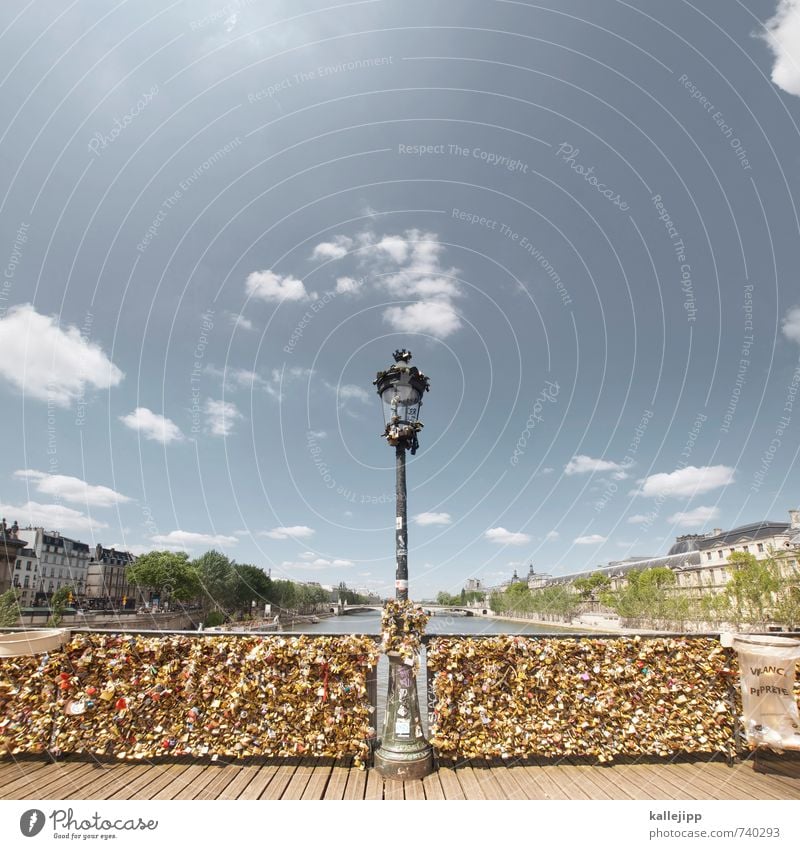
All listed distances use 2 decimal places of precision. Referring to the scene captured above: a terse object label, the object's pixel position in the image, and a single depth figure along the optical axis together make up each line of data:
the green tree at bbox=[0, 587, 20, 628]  41.89
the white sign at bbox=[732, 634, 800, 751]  6.47
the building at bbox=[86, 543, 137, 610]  131.50
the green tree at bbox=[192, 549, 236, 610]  93.19
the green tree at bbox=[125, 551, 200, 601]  90.12
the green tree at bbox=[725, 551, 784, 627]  53.56
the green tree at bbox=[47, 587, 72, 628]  64.06
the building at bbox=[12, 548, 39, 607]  96.69
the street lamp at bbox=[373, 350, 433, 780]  6.37
